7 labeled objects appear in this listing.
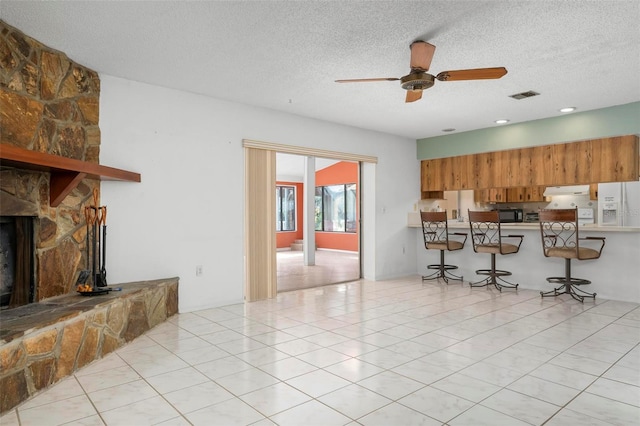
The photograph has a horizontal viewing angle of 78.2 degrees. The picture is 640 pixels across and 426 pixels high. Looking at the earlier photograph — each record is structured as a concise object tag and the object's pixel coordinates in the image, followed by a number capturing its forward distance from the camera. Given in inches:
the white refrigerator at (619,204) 218.7
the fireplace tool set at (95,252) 128.2
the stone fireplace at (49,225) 93.6
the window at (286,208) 480.1
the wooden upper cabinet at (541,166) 201.2
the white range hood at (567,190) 281.8
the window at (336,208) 445.4
